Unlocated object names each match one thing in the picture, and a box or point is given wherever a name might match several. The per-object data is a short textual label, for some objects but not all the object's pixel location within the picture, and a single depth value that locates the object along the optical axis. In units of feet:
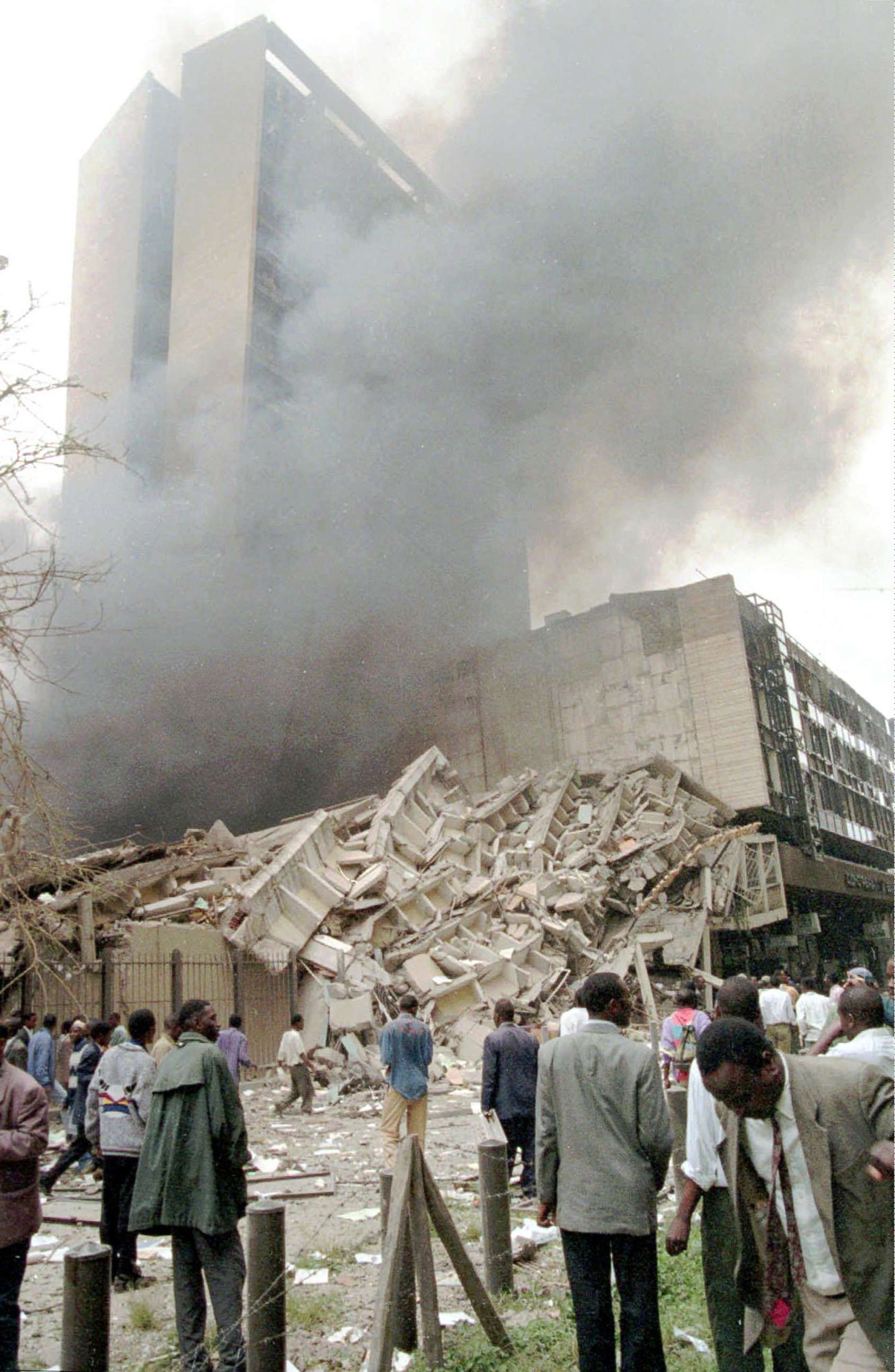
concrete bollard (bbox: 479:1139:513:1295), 12.64
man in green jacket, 9.98
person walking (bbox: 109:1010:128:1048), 21.64
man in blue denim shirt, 19.94
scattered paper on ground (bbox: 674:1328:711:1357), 11.00
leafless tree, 13.25
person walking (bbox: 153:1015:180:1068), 24.58
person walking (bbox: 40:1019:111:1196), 19.02
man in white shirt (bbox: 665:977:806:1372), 7.76
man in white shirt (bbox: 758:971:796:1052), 25.29
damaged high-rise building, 80.43
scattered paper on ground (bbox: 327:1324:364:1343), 11.70
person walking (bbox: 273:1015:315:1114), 31.24
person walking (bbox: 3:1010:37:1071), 25.57
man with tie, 6.53
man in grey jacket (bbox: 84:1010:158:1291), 13.98
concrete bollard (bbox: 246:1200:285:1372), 9.30
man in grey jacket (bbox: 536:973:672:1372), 8.54
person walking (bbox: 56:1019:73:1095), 30.32
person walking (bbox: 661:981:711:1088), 20.29
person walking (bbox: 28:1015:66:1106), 26.61
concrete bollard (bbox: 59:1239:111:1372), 7.75
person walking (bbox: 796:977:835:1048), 25.99
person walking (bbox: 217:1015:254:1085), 26.73
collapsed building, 37.09
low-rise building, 78.74
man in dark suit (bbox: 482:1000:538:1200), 17.75
